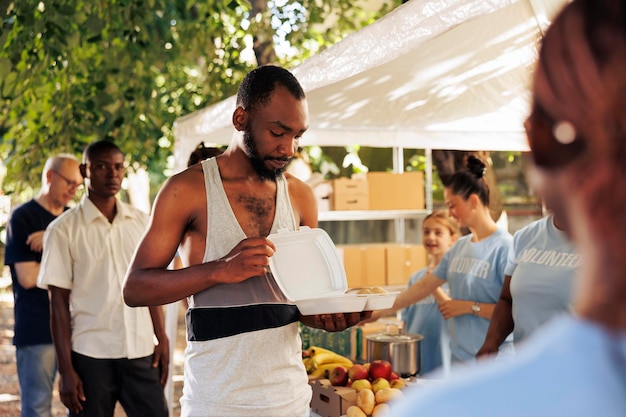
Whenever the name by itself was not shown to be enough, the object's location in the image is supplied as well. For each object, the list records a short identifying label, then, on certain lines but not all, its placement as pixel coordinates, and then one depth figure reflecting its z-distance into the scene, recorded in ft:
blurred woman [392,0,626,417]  2.39
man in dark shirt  16.03
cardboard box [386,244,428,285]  22.97
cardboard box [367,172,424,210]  23.43
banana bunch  13.92
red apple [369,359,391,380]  12.87
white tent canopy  9.34
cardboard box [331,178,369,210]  22.91
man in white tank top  7.70
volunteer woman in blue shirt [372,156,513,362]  14.85
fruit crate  12.30
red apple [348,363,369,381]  13.03
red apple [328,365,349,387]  12.95
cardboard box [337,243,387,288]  22.41
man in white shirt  13.87
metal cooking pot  14.28
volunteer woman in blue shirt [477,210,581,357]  10.11
